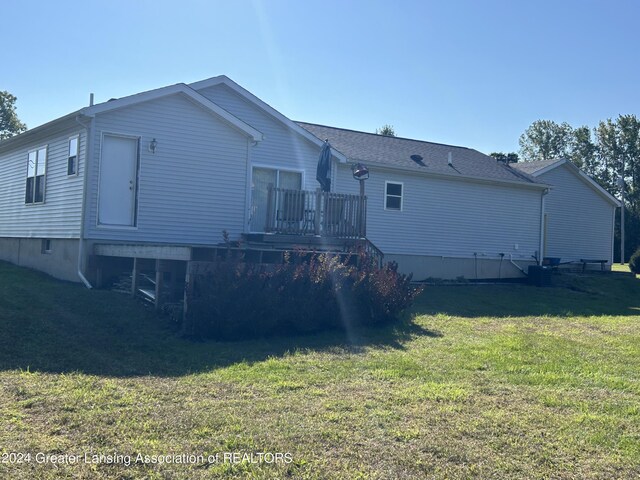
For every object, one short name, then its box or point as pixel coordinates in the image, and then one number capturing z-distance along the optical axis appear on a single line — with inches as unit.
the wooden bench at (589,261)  1003.9
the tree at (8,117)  2065.7
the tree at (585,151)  2425.0
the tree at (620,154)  2268.7
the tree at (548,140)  2559.1
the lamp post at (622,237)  1699.3
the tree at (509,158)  1087.6
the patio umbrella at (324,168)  595.8
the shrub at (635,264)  1055.6
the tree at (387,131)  2520.2
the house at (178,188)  536.4
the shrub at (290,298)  386.9
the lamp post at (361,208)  564.7
